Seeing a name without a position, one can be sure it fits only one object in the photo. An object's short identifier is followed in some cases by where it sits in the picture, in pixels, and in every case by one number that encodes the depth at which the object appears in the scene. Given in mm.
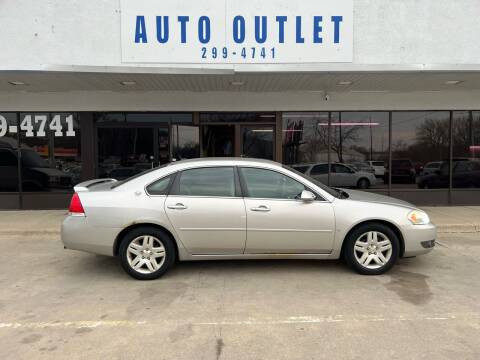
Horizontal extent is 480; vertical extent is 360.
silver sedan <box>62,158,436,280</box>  5133
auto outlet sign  8086
